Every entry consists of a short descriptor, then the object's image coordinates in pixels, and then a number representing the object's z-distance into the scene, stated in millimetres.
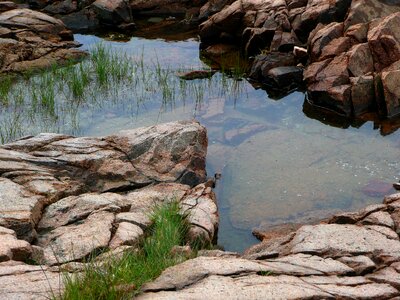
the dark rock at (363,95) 12688
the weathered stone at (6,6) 20266
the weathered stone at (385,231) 7035
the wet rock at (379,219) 7395
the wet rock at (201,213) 8164
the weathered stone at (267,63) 14836
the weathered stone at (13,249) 6192
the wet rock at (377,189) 9875
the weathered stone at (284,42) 15789
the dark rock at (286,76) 14289
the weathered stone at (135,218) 7766
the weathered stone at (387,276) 5828
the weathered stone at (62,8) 21125
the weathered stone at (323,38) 14234
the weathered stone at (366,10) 14383
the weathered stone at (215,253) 7277
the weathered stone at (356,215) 7742
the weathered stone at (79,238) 6902
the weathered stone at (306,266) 5879
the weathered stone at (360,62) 13117
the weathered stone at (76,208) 7848
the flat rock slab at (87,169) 7906
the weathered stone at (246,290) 5113
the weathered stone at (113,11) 20375
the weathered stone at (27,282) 5141
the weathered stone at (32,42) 16141
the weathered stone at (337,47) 13758
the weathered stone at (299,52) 15008
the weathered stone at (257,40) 16469
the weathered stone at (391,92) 12344
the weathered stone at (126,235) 7176
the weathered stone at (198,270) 5305
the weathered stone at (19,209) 7320
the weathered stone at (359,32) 13750
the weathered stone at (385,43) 13148
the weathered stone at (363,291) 5406
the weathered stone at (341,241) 6590
